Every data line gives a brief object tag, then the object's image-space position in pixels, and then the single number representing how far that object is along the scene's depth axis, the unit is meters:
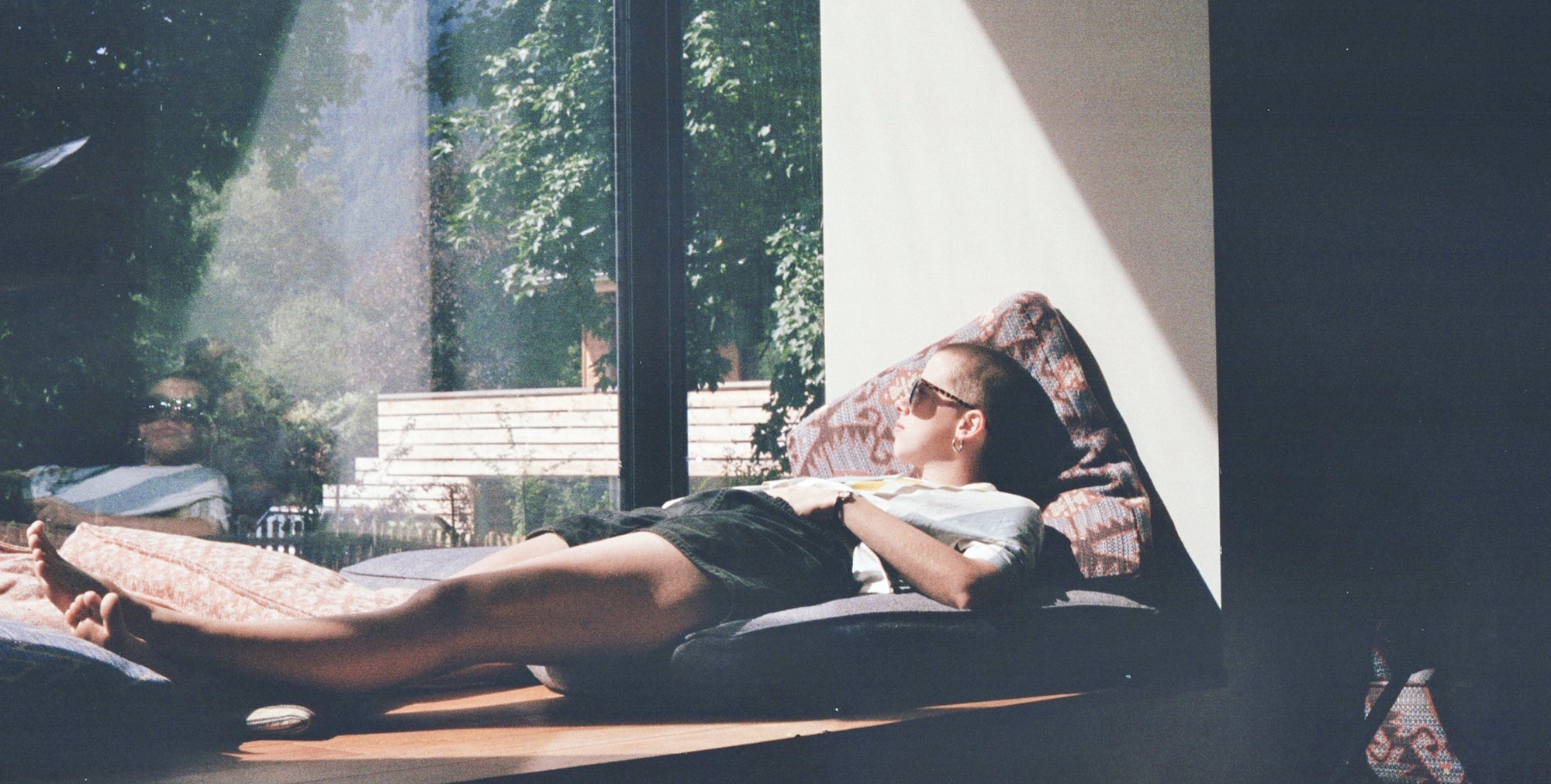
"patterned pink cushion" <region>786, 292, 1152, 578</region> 1.69
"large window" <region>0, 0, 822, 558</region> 2.40
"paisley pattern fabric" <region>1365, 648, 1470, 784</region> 1.94
